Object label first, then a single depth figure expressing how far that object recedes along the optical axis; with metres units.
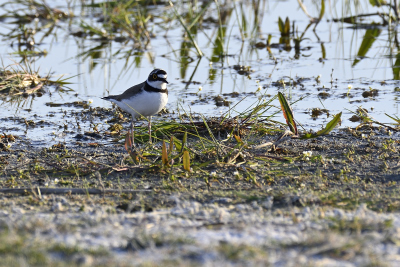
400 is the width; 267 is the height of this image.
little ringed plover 12.72
